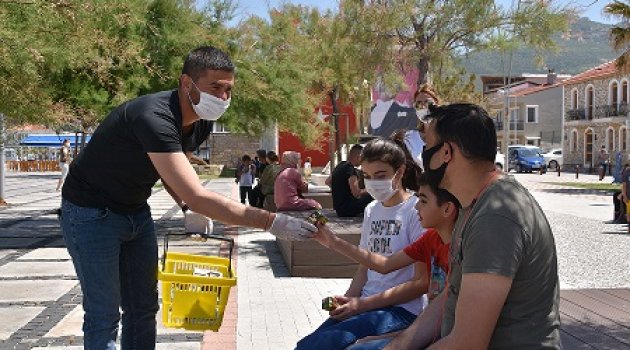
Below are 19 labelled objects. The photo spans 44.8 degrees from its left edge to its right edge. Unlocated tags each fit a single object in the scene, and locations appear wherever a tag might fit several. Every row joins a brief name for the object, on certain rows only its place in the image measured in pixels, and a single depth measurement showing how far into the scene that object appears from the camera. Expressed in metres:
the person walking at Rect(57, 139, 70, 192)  25.31
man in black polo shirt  3.21
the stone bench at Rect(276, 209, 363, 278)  8.19
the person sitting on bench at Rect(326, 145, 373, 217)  9.01
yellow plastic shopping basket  3.45
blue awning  56.22
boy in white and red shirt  2.88
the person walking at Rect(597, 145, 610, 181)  38.91
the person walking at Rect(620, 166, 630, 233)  14.37
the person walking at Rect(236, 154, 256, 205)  16.24
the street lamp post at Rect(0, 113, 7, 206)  19.41
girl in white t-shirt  3.19
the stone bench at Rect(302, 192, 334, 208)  13.54
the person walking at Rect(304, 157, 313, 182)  35.08
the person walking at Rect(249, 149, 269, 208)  14.86
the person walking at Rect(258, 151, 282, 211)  13.72
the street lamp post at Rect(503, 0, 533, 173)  14.98
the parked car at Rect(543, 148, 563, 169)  53.62
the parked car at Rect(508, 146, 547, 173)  48.97
